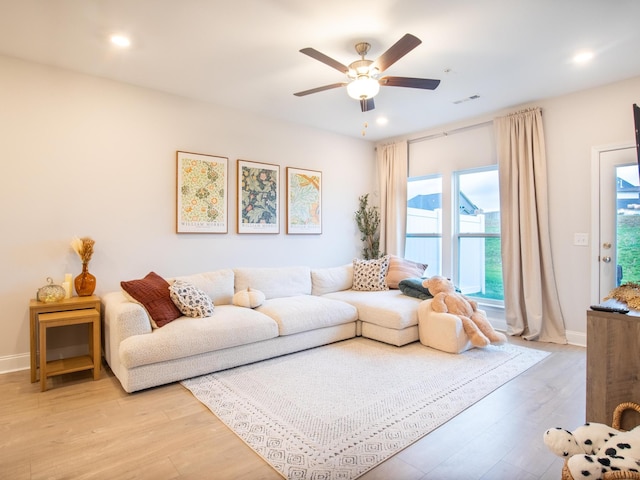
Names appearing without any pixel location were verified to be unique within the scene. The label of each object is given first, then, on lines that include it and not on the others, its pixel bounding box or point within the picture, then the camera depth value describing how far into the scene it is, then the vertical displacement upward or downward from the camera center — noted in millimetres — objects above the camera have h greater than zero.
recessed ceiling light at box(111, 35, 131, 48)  2709 +1523
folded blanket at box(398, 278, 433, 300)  4102 -604
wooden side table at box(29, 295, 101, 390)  2736 -632
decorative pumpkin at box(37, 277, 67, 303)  2844 -454
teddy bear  3467 -749
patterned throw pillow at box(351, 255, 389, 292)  4703 -505
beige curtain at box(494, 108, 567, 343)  3979 +57
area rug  1920 -1145
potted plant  5680 +163
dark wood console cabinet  1604 -589
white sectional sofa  2682 -780
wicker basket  1201 -804
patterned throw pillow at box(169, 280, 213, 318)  3150 -569
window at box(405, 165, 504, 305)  4590 +122
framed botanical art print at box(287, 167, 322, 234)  4789 +500
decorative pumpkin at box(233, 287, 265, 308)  3637 -634
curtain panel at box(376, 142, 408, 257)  5426 +613
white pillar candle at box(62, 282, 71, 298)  3066 -439
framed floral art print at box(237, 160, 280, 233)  4332 +501
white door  3469 +173
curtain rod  4581 +1449
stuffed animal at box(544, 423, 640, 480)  1241 -797
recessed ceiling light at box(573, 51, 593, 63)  2979 +1540
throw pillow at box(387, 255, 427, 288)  4656 -436
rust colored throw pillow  2955 -521
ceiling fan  2633 +1232
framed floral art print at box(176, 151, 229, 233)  3877 +494
